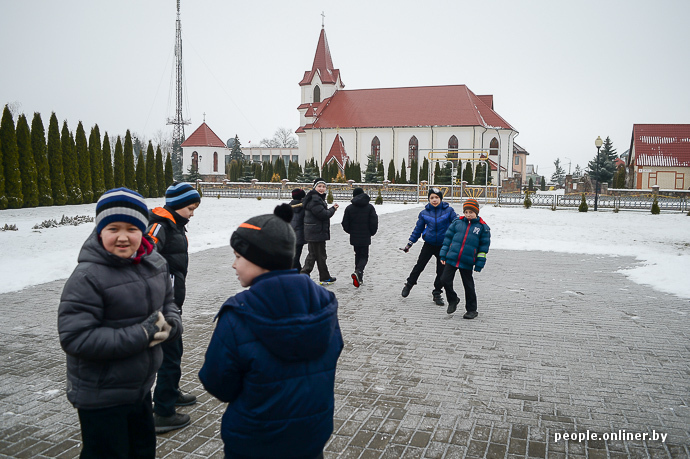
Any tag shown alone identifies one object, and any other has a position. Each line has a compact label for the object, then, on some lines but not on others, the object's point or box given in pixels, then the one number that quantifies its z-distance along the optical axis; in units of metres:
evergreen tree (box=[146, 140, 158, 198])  33.59
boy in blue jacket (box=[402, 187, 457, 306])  7.92
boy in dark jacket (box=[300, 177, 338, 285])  8.80
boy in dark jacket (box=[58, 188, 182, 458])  2.36
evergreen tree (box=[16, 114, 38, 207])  23.00
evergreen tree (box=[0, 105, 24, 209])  22.17
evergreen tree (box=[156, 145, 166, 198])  34.66
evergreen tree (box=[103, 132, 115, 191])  29.25
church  57.38
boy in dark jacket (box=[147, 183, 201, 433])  3.79
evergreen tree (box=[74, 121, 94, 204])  26.75
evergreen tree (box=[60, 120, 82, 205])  25.70
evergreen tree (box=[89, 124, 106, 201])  27.66
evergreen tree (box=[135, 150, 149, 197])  32.66
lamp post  28.25
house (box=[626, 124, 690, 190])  48.09
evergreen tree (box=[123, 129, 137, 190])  31.48
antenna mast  62.75
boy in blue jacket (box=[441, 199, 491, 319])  6.86
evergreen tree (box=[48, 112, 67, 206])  24.86
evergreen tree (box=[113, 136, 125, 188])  30.47
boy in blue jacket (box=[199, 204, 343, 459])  1.97
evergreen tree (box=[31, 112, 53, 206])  23.86
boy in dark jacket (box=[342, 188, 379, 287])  9.06
